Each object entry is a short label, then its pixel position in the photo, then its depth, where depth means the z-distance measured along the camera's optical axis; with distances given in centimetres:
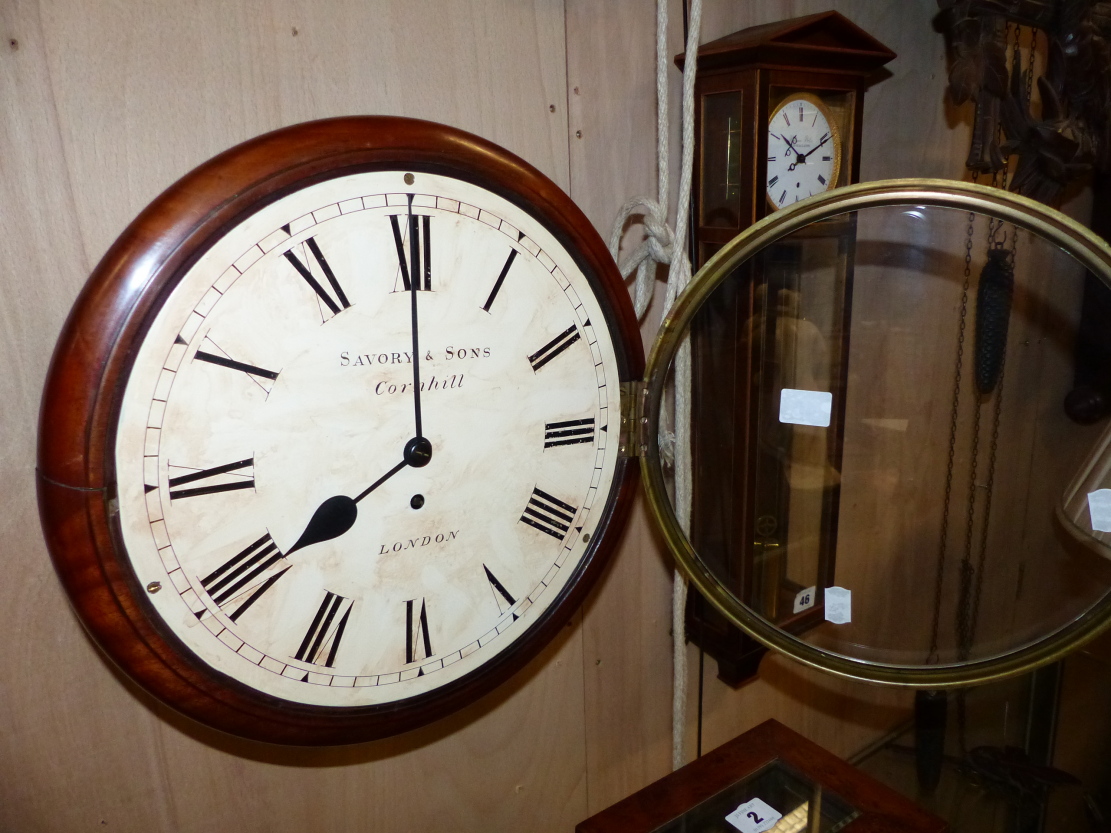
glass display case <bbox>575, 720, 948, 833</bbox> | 84
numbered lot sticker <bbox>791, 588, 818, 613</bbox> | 89
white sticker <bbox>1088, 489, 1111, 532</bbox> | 77
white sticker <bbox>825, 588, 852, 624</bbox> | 88
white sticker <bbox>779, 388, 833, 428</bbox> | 84
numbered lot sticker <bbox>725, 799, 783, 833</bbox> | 85
